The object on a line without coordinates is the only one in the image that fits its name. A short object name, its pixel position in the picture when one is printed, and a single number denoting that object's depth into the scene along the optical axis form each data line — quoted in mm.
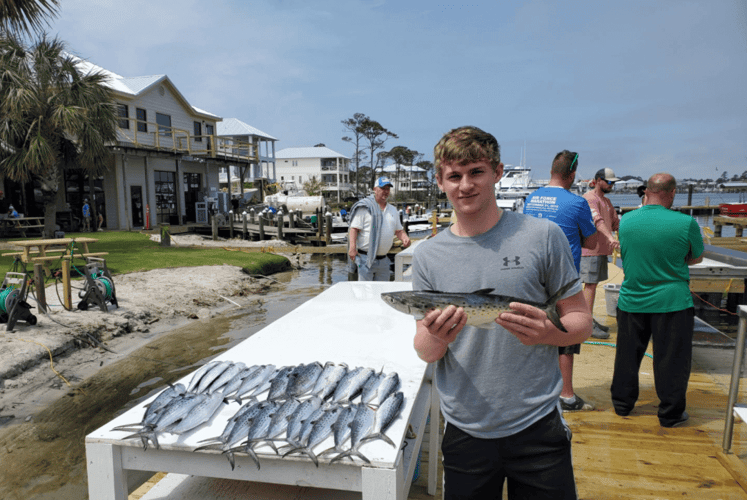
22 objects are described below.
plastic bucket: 7486
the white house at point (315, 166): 81438
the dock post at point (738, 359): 3514
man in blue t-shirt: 4039
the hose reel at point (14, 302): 8062
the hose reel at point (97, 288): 9781
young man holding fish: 1872
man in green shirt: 3949
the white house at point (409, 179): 92262
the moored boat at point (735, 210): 27312
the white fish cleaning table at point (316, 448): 1950
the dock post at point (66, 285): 9391
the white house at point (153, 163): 26859
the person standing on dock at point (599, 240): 5496
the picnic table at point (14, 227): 21422
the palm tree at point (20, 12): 12187
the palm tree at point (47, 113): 18453
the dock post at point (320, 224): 26062
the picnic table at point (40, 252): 9055
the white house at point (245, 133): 48419
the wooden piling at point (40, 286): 8688
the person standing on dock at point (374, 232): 6734
